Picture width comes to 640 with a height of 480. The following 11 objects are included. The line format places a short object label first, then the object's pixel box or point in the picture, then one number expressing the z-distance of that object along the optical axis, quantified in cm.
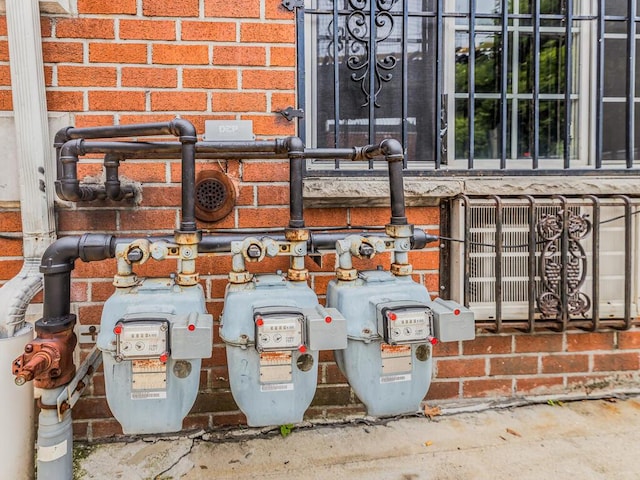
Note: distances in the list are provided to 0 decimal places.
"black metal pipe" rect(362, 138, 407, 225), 144
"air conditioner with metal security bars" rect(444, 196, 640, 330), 181
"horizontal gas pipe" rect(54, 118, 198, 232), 131
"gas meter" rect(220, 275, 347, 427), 118
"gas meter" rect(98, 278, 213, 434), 114
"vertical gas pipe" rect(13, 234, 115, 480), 128
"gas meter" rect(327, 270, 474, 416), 125
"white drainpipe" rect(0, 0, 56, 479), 139
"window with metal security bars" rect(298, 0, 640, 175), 185
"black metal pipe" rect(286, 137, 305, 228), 141
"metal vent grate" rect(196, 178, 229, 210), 167
